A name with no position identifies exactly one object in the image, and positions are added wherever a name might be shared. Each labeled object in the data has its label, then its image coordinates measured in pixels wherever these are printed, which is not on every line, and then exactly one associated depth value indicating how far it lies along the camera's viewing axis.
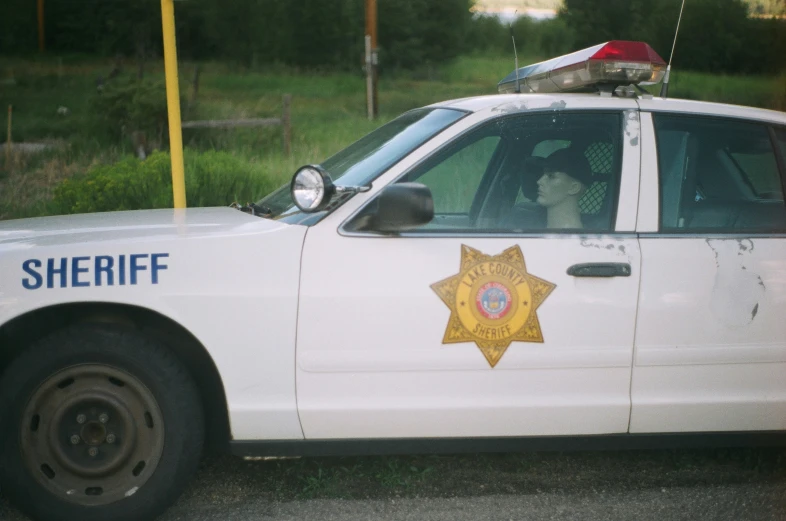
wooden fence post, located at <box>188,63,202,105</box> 16.69
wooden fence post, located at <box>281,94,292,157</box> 14.45
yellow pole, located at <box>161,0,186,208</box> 5.10
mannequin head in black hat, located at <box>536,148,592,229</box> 3.51
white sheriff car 3.19
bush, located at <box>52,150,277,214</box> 8.18
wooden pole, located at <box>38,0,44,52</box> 21.09
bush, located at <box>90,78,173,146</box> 14.49
